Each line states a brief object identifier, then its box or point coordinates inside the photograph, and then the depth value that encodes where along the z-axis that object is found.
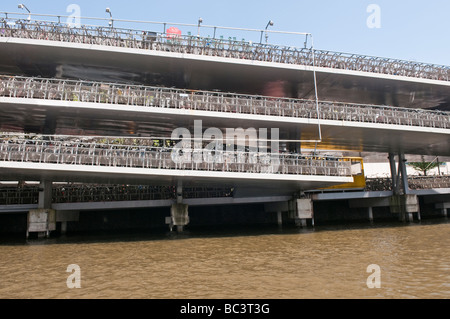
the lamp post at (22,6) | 16.88
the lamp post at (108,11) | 17.84
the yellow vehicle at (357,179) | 22.55
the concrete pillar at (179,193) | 18.53
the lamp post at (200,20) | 19.11
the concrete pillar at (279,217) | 22.89
